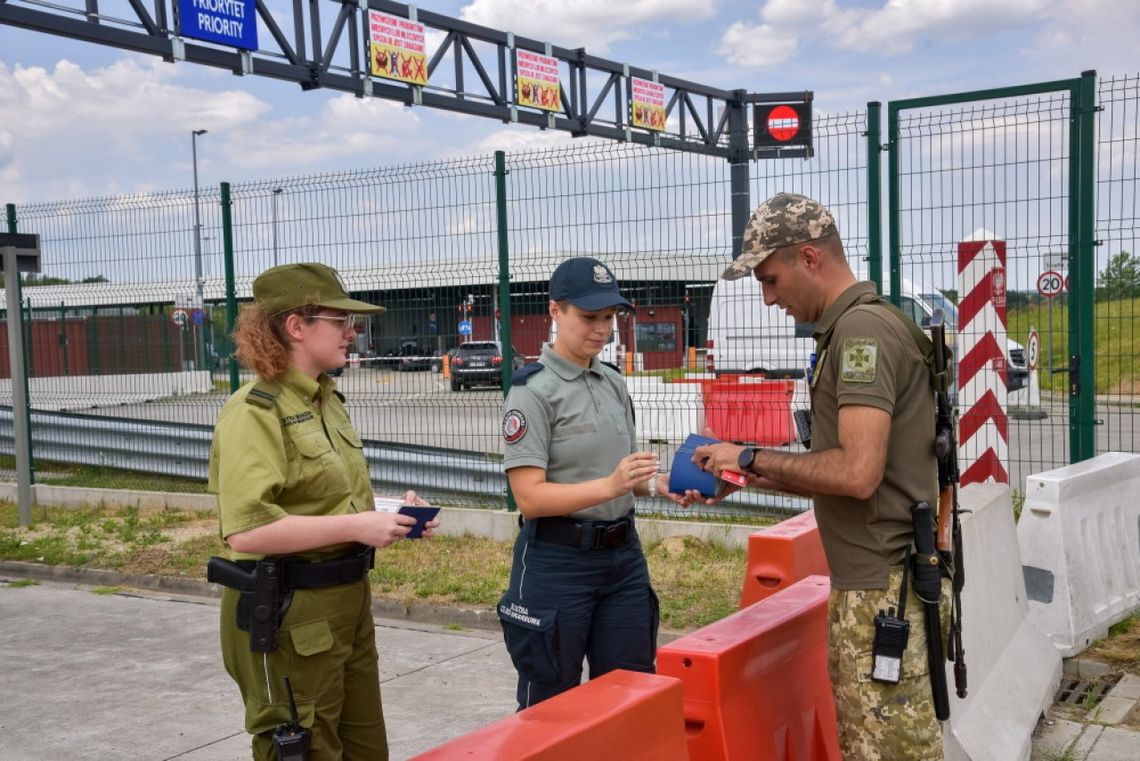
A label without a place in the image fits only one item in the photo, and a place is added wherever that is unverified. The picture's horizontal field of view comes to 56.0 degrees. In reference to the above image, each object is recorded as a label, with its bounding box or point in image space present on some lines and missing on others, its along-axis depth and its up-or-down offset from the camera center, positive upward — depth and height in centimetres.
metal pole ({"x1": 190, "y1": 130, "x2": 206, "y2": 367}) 1009 +79
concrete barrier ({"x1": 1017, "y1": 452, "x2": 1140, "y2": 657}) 561 -126
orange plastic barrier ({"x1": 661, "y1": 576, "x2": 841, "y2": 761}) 305 -108
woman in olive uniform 265 -45
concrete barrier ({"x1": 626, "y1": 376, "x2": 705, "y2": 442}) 886 -65
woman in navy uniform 338 -60
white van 766 -5
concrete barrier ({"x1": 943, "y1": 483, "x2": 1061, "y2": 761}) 402 -141
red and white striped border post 730 -31
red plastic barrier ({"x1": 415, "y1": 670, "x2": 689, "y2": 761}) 229 -89
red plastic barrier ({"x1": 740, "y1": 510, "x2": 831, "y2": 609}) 458 -100
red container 917 -74
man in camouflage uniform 270 -35
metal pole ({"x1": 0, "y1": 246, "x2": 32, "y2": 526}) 1027 -46
